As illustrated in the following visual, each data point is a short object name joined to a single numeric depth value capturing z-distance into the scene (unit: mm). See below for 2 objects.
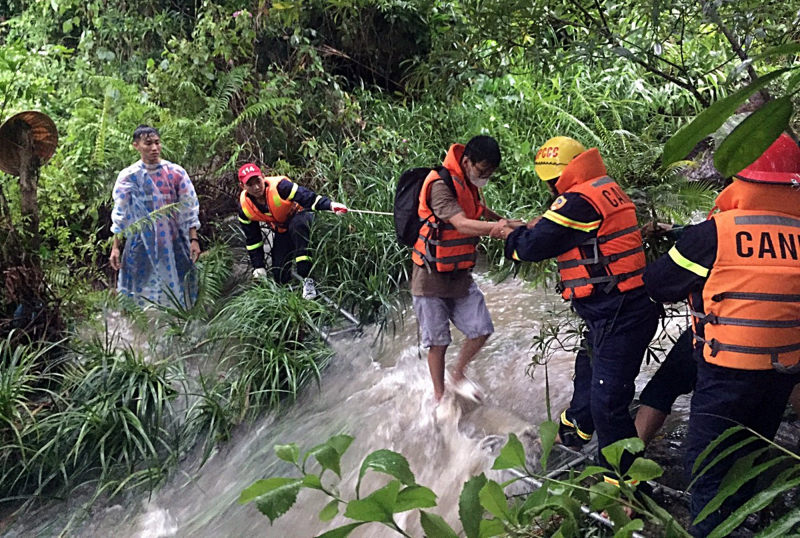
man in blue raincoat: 5602
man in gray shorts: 3677
